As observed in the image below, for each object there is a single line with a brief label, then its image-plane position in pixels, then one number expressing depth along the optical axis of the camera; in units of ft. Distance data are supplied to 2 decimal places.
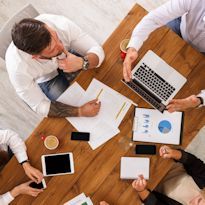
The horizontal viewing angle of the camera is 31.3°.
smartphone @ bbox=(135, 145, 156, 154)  7.34
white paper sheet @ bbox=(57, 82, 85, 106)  7.55
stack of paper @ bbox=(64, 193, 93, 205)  7.25
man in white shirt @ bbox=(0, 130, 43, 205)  7.13
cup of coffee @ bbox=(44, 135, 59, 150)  7.35
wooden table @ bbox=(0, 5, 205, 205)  7.30
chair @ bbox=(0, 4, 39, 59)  7.32
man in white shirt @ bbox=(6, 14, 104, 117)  6.66
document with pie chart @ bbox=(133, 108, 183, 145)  7.41
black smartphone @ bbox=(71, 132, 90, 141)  7.38
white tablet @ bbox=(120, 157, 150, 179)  7.32
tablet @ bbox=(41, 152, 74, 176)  7.30
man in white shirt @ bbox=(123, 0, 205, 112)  7.18
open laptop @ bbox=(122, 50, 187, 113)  7.40
